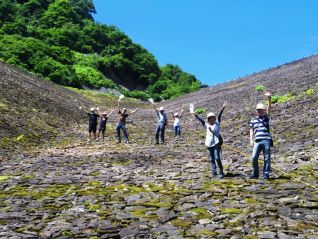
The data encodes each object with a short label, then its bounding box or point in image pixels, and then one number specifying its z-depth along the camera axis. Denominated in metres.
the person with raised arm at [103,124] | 21.40
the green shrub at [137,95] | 57.14
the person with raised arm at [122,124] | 19.65
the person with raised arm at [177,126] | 21.56
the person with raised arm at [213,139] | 11.06
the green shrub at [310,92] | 24.59
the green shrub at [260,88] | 32.77
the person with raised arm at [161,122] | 19.33
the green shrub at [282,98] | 25.96
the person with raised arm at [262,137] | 10.56
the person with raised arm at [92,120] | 20.78
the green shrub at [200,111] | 30.08
